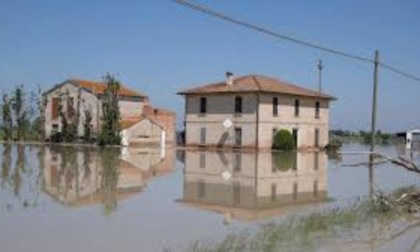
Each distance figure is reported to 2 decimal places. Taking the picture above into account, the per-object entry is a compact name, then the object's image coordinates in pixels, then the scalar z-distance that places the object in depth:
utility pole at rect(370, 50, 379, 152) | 26.02
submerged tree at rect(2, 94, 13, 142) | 60.91
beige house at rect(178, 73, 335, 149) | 49.94
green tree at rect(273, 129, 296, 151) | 50.09
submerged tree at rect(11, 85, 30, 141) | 61.44
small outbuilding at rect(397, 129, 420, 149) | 70.38
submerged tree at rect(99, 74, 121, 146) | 51.81
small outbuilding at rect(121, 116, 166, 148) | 54.09
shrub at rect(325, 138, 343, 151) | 55.28
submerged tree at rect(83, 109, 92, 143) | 56.41
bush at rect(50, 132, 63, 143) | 58.59
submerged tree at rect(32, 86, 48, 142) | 62.39
